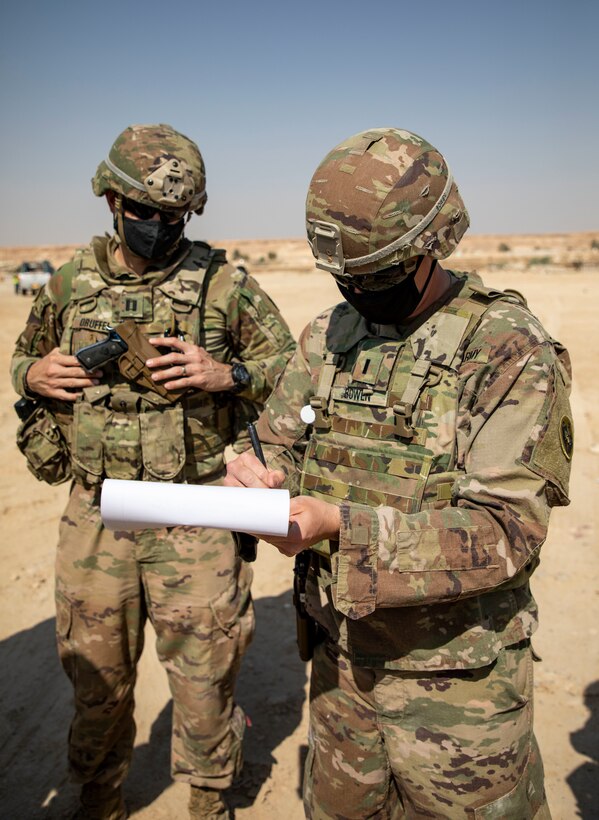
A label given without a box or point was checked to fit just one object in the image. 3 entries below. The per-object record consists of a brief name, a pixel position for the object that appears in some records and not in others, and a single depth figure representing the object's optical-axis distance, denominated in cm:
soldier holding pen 180
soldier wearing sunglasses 310
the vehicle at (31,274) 2706
